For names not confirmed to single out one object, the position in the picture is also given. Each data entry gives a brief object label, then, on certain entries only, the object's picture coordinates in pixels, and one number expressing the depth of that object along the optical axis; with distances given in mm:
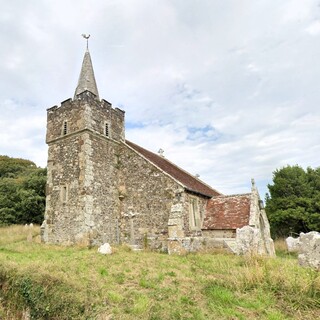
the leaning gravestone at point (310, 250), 8039
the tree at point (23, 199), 28609
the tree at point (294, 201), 27078
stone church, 14445
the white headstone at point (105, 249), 11141
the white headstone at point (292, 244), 20359
